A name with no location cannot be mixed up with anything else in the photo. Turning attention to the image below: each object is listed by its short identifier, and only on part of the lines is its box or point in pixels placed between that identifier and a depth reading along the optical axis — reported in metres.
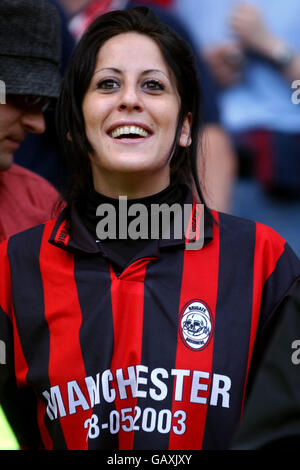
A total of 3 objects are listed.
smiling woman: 4.10
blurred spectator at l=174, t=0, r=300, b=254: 7.21
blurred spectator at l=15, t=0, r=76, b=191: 6.03
